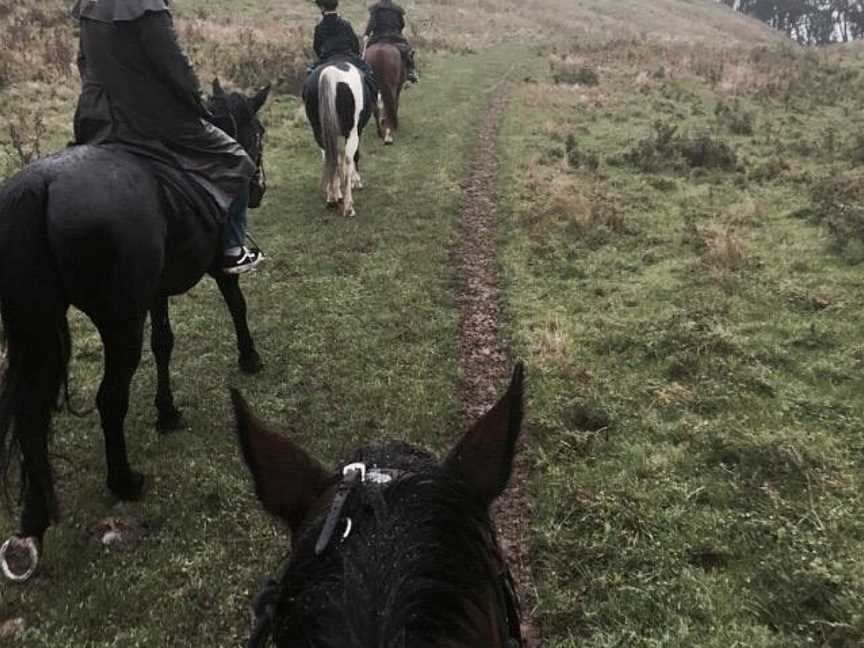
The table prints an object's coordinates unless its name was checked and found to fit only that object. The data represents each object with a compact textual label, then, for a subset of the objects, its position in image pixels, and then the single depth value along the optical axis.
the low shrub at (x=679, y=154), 12.80
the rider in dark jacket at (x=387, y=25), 14.05
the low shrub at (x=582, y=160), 12.88
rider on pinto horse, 10.12
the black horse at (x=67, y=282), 3.61
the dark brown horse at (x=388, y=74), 13.63
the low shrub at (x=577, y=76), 22.73
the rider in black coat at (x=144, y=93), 4.25
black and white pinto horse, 9.62
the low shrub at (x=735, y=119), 15.71
